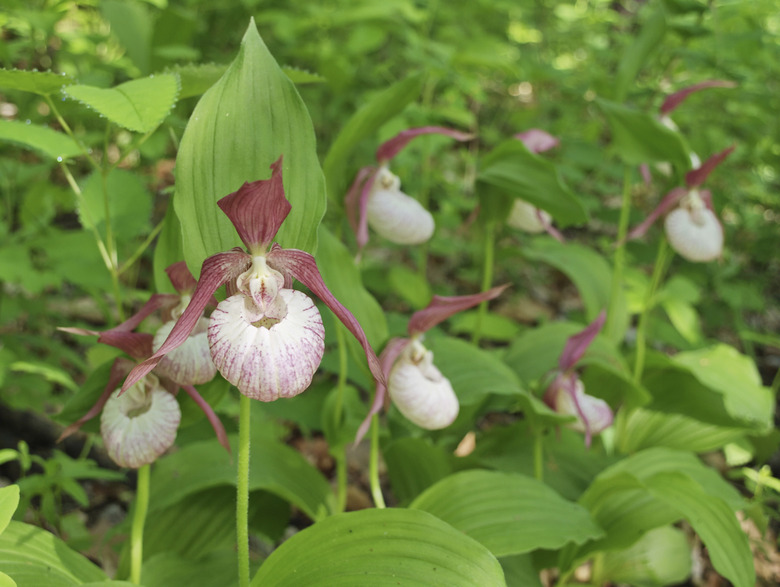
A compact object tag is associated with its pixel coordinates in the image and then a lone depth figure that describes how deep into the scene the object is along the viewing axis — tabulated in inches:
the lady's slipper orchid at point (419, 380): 13.4
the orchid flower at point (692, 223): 18.3
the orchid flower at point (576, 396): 15.7
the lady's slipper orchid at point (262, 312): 9.4
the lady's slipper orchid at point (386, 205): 15.5
